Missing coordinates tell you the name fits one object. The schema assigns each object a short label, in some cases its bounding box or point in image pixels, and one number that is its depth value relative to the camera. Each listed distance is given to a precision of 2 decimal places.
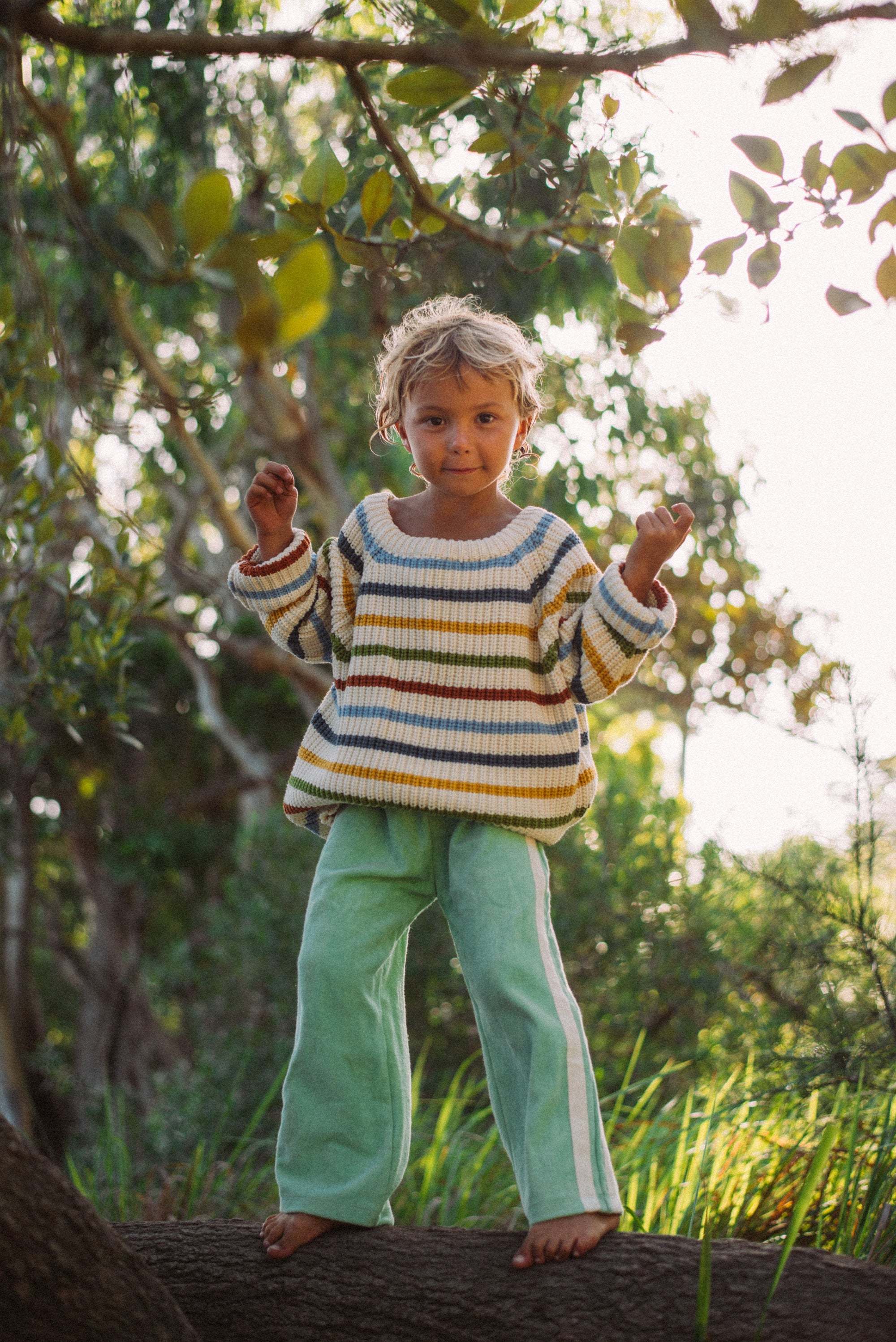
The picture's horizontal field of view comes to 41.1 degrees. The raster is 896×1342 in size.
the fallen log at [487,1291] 1.67
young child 1.98
